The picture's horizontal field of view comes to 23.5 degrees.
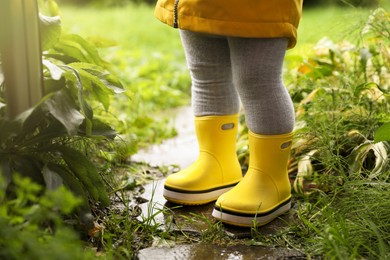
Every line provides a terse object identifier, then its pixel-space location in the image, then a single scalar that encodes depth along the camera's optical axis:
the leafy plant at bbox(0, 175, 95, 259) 1.49
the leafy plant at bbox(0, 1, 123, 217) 1.75
